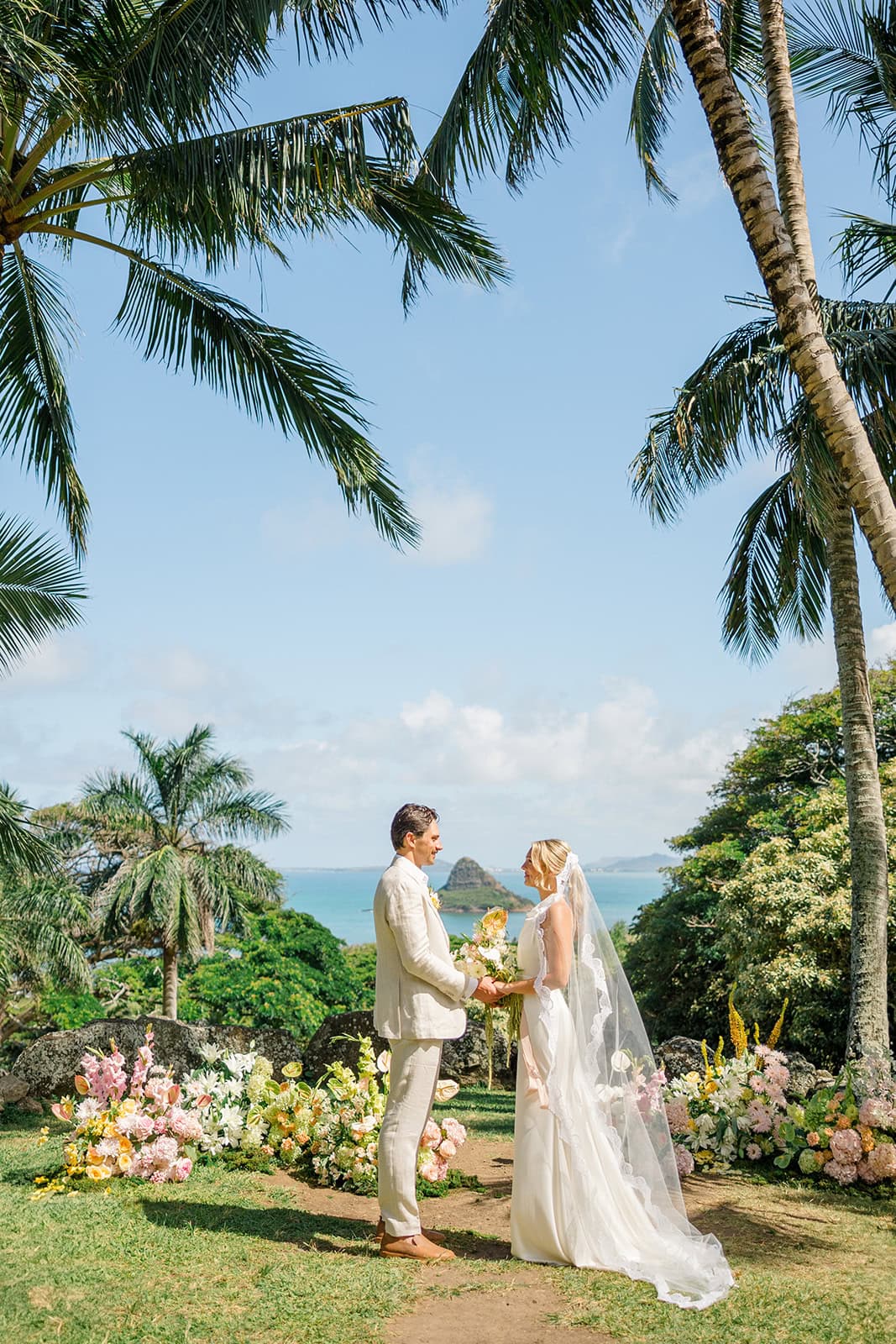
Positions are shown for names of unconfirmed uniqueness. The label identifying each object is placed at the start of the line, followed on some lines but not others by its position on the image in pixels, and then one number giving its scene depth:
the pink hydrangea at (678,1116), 7.79
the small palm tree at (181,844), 19.84
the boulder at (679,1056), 9.16
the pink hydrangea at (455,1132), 7.00
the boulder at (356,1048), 10.58
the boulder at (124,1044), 10.75
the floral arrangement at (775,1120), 7.01
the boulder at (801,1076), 7.96
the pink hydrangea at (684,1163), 7.25
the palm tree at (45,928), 16.33
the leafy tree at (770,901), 11.57
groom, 5.27
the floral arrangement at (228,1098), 7.46
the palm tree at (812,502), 8.49
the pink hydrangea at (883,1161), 6.85
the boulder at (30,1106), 10.24
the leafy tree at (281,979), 18.59
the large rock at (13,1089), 10.55
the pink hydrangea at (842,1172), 6.94
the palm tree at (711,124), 6.11
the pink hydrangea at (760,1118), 7.55
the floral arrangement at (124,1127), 6.77
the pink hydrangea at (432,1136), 6.85
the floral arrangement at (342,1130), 6.91
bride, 5.18
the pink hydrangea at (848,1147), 6.97
